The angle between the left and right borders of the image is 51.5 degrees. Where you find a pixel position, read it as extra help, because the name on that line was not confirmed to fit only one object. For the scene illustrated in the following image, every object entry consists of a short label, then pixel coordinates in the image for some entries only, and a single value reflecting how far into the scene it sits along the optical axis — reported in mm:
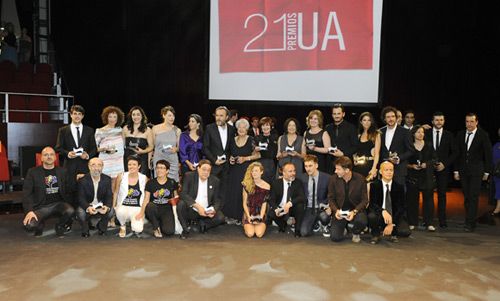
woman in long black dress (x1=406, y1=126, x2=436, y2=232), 5773
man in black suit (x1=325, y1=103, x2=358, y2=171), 5848
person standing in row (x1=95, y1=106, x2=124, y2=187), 5812
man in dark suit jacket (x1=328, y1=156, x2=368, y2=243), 5137
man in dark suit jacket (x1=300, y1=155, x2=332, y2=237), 5449
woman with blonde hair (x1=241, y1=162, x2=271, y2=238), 5473
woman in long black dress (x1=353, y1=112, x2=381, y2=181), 5647
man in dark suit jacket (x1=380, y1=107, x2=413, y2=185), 5641
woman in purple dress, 5992
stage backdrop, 7660
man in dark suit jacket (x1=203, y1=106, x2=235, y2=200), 5980
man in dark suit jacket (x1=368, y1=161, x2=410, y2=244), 5152
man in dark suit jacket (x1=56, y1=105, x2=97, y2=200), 5707
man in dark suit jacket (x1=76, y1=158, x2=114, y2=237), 5332
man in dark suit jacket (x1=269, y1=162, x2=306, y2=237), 5449
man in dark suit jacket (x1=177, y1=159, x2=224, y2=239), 5383
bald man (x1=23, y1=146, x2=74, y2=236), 5254
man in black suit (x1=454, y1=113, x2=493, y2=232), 5859
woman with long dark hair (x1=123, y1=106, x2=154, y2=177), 5852
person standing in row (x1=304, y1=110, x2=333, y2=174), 5871
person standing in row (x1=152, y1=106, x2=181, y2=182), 5953
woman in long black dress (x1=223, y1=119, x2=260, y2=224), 5988
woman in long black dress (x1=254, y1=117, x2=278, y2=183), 6064
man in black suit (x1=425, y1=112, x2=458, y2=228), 5898
